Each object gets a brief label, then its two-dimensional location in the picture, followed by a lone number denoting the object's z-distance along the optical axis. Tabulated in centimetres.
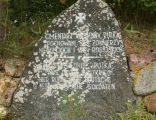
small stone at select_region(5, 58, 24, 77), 363
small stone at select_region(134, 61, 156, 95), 358
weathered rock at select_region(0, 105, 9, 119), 339
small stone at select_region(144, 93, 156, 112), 351
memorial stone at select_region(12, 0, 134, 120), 343
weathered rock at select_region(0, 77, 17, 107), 349
